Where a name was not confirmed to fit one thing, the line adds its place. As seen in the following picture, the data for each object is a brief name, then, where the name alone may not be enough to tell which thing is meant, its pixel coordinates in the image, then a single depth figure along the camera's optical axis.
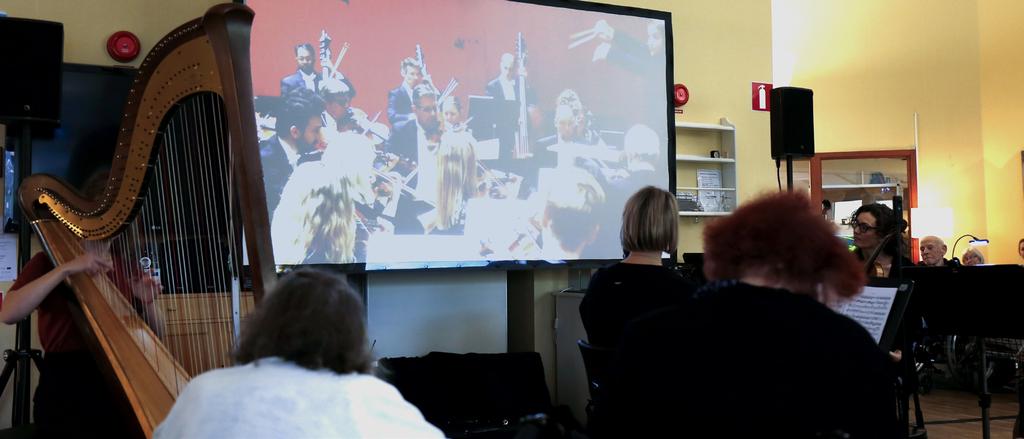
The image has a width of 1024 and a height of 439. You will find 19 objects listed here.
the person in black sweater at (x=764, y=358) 1.41
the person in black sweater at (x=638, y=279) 2.72
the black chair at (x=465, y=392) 4.35
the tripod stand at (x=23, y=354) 3.43
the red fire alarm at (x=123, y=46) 4.11
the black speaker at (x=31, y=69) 3.52
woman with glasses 3.45
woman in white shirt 1.20
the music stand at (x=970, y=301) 3.82
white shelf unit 5.81
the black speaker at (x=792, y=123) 5.52
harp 1.66
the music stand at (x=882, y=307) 2.55
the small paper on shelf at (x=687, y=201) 5.77
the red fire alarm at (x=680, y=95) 5.64
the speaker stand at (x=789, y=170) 5.43
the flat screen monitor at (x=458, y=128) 4.34
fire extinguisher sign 6.02
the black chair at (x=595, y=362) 2.71
